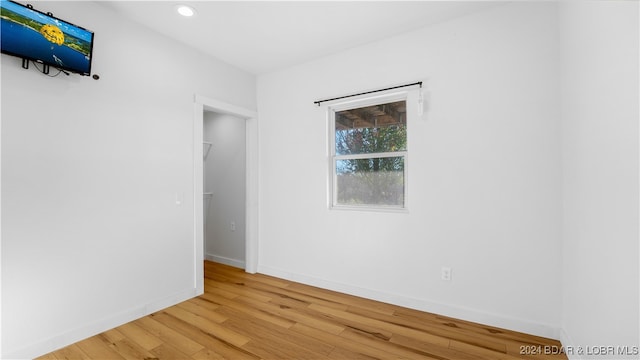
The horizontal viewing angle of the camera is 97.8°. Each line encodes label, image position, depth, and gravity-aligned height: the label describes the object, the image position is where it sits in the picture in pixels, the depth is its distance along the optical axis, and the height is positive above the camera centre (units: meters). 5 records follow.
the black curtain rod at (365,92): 2.58 +0.90
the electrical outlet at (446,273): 2.46 -0.83
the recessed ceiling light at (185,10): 2.27 +1.42
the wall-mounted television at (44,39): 1.71 +0.96
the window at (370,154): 2.78 +0.28
